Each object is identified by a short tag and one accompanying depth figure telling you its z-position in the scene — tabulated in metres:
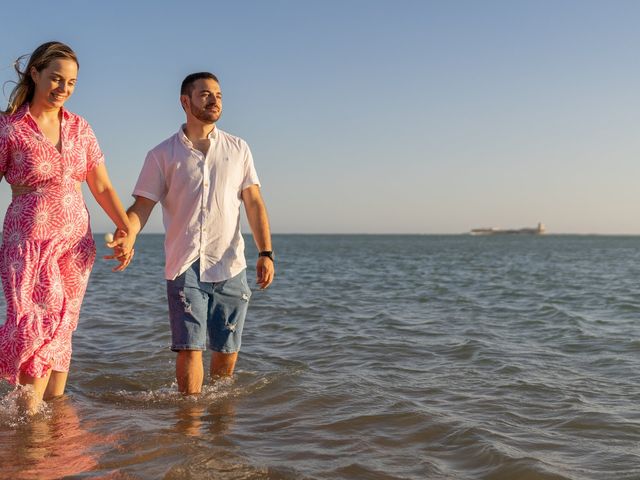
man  4.34
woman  3.72
